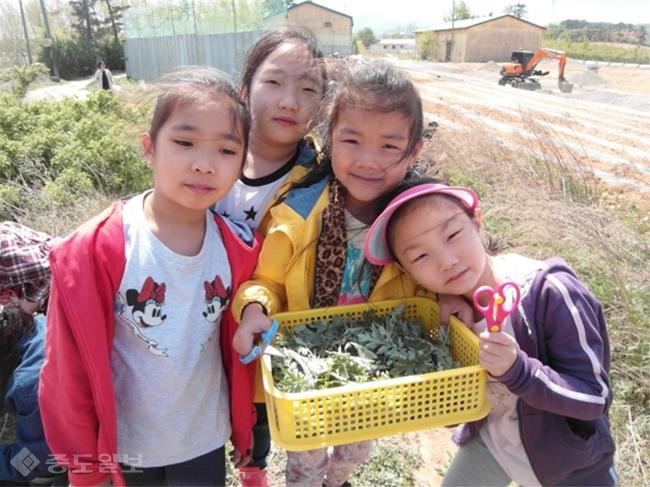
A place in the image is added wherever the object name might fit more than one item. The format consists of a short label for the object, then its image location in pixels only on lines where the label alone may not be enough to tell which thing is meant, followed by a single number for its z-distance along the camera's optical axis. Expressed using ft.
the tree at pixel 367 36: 287.32
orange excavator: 70.60
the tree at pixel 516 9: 230.48
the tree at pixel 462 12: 235.20
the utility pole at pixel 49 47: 98.89
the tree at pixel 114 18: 128.06
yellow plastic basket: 3.97
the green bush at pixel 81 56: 113.80
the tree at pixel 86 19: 130.21
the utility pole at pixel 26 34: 100.09
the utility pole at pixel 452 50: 168.49
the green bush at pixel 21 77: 27.14
